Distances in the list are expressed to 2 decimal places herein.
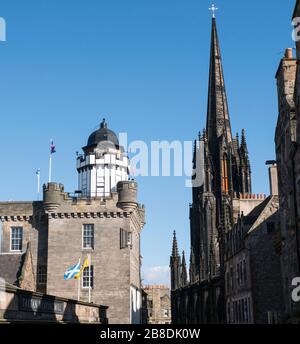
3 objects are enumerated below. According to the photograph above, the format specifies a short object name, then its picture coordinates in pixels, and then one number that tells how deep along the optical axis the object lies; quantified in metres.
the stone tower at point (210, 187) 75.31
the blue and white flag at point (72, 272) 36.88
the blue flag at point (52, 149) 49.85
